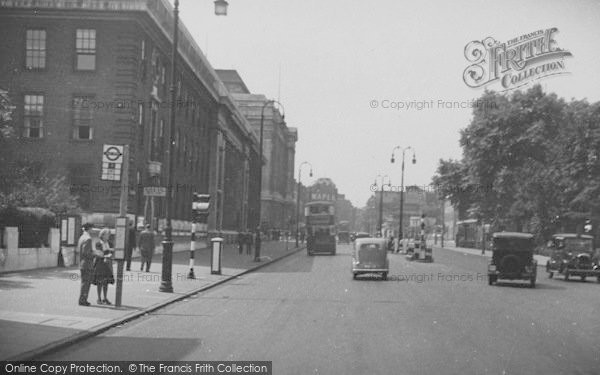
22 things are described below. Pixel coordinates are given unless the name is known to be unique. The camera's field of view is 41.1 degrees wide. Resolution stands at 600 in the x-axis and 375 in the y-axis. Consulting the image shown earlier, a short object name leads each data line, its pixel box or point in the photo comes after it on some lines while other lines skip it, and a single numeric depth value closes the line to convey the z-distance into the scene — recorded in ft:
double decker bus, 195.62
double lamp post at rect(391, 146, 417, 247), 228.02
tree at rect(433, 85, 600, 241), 161.79
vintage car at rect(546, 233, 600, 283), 108.47
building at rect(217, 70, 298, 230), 387.55
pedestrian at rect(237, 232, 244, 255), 170.35
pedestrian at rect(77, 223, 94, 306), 54.13
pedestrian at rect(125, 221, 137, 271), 95.02
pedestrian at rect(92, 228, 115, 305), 55.77
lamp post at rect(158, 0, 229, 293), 69.41
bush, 87.56
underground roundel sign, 57.62
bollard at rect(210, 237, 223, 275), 96.94
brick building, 123.95
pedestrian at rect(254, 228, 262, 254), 138.43
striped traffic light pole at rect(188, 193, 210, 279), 86.12
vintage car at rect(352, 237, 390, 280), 99.09
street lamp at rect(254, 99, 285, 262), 138.50
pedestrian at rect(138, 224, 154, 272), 91.86
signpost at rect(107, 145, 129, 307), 56.18
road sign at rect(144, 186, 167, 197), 76.45
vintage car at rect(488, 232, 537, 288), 91.76
